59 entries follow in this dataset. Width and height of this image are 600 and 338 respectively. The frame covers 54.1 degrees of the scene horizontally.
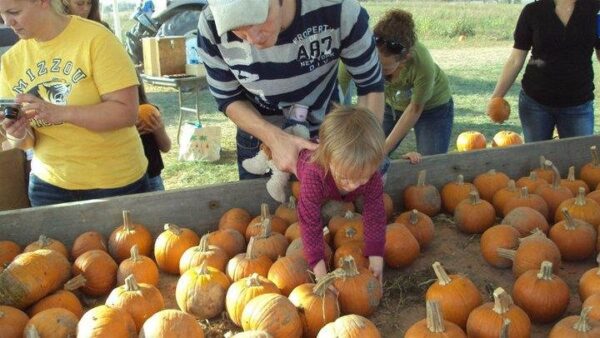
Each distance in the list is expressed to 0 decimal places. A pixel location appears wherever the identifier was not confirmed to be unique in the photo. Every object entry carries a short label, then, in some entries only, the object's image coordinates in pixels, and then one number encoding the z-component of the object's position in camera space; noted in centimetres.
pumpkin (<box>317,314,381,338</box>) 195
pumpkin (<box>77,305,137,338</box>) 199
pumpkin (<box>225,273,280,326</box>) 223
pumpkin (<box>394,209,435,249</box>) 290
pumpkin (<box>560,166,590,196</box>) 335
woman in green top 374
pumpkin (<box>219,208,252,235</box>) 297
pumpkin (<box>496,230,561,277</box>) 247
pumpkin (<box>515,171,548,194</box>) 335
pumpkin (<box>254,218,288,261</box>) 265
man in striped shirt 260
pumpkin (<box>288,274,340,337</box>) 216
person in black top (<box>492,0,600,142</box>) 407
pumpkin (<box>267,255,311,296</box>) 237
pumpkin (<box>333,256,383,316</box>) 228
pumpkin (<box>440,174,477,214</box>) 331
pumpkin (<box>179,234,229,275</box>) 256
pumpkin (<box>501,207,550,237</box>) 282
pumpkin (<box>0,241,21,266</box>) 261
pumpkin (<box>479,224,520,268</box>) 268
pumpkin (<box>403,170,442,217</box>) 327
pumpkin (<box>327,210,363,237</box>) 284
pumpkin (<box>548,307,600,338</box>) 191
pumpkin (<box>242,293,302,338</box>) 206
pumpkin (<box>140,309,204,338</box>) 198
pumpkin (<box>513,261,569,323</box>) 224
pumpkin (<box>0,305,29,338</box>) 208
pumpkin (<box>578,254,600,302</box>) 225
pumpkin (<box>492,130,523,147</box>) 478
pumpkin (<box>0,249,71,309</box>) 229
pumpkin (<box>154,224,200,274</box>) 272
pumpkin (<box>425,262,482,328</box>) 221
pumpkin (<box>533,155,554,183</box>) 352
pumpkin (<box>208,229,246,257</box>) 274
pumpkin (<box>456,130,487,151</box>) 489
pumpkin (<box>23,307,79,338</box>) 206
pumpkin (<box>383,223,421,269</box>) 269
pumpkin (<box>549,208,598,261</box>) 269
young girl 220
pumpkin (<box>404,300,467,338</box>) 194
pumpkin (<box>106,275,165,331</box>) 221
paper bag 728
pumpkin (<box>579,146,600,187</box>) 351
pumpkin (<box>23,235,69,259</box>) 268
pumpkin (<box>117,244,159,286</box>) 252
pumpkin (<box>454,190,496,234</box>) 304
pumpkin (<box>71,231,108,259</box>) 276
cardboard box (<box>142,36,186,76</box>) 834
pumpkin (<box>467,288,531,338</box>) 203
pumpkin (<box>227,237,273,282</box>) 248
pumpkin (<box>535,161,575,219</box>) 317
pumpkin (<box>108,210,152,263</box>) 278
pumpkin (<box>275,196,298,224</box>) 302
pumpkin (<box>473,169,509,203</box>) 340
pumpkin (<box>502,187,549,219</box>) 307
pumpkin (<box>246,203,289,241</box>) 287
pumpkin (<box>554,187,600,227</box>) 288
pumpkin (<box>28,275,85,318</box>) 229
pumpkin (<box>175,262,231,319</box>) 231
